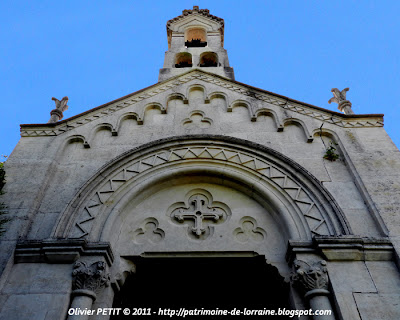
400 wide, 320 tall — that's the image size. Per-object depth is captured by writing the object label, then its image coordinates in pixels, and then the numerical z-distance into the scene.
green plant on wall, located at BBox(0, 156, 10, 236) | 6.34
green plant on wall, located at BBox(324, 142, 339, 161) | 7.75
